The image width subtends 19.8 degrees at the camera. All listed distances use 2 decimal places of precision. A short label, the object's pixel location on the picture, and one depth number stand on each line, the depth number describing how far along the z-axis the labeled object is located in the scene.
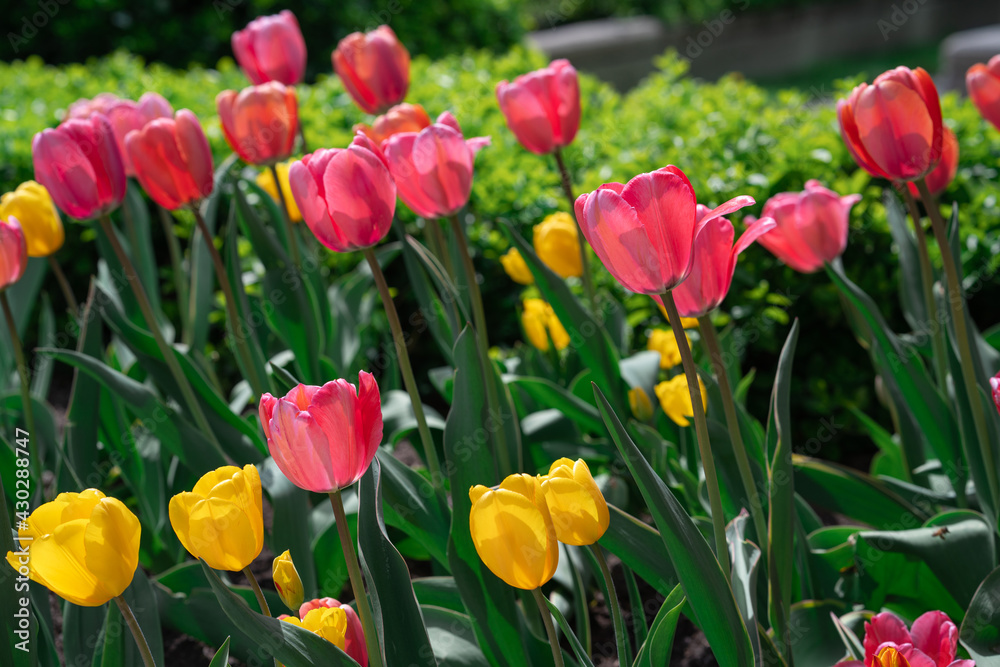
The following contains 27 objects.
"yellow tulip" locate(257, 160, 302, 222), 2.26
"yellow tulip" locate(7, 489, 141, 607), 1.51
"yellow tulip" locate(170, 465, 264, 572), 1.53
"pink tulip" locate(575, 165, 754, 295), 1.51
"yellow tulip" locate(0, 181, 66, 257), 1.89
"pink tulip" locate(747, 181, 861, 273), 1.83
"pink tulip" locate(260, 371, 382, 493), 1.50
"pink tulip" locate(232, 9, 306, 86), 2.22
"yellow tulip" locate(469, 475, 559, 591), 1.49
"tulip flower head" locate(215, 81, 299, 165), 1.90
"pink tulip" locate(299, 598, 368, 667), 1.57
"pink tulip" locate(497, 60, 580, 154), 1.85
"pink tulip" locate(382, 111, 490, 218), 1.71
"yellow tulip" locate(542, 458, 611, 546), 1.52
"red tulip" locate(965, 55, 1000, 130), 1.85
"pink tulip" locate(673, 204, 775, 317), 1.59
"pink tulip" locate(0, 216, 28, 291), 1.76
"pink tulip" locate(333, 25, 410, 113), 2.05
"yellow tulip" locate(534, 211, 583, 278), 1.96
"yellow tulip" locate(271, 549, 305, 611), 1.57
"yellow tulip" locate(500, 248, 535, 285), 2.07
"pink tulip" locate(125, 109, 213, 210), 1.82
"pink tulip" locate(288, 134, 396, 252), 1.63
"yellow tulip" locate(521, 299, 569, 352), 2.05
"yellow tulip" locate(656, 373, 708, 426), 1.83
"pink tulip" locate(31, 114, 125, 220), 1.78
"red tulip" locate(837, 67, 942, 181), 1.66
